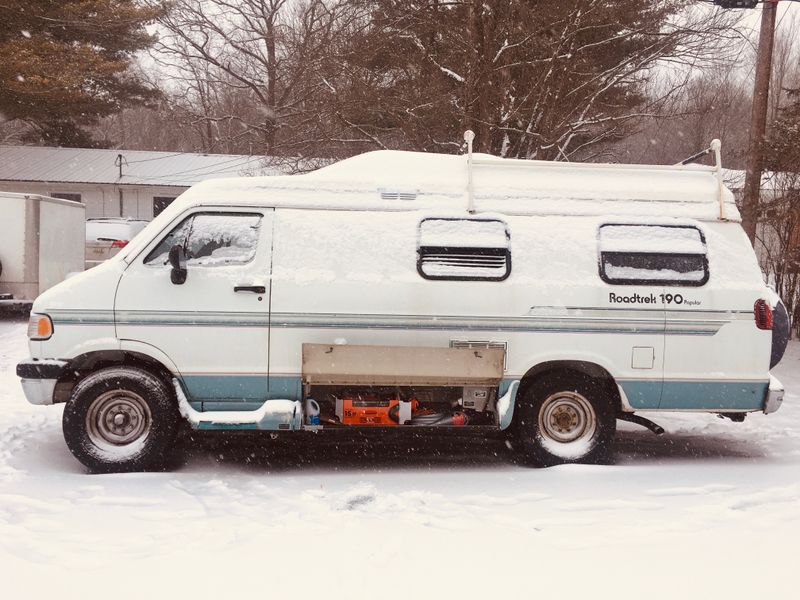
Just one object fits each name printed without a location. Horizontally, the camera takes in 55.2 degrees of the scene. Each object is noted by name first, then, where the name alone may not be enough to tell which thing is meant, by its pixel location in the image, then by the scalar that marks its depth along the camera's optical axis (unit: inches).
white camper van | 239.5
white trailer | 557.9
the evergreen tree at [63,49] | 1001.5
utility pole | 450.6
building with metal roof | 1161.4
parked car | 731.4
